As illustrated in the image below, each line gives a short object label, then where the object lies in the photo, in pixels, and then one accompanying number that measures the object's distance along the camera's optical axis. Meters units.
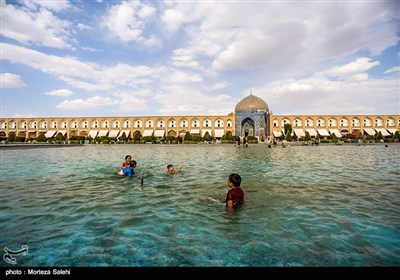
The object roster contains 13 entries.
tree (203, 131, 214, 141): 45.47
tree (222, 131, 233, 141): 44.19
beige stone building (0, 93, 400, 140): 53.91
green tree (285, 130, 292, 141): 46.78
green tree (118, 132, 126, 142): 48.59
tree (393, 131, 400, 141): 45.41
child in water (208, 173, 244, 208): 5.54
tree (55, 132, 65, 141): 47.69
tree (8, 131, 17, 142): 48.41
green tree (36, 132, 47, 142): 47.19
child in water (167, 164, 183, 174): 10.46
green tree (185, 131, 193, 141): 45.28
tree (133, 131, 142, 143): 46.37
